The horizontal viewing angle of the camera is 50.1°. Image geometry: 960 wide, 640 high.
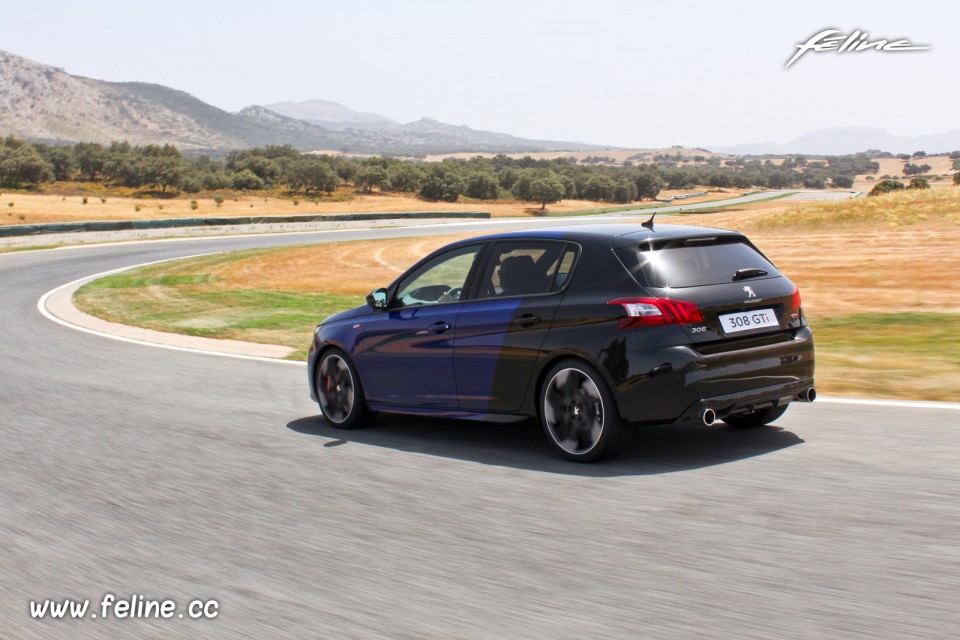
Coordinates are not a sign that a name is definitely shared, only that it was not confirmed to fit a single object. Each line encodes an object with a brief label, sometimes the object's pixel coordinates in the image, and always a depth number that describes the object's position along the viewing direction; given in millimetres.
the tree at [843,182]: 159625
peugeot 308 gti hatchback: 6258
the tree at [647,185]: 126312
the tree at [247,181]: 101500
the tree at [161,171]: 95875
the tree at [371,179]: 107188
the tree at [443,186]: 102062
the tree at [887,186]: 72188
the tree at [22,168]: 90500
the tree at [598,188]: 115812
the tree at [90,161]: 104688
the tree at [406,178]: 107206
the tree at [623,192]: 117812
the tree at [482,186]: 104062
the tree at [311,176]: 102938
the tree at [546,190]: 100875
